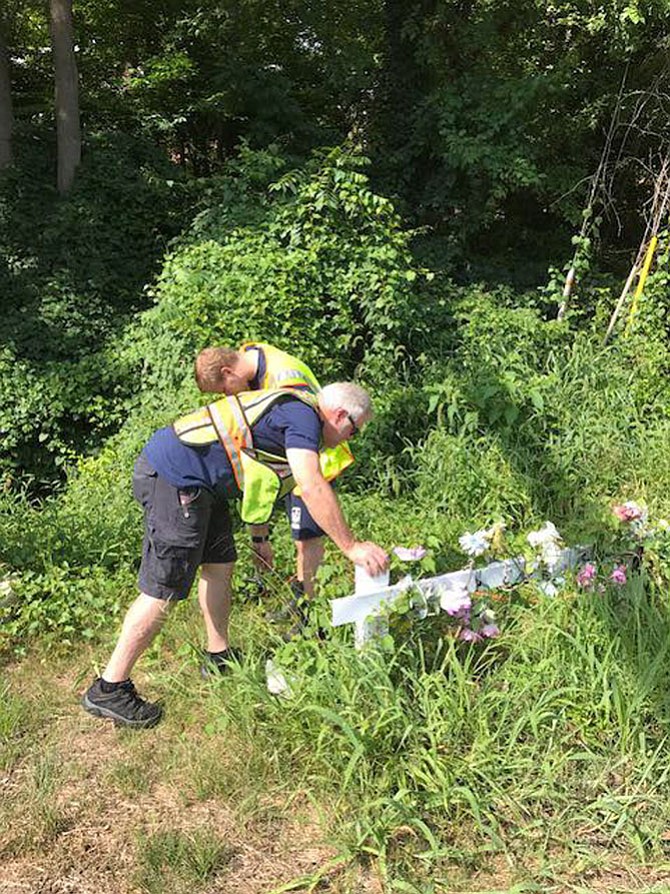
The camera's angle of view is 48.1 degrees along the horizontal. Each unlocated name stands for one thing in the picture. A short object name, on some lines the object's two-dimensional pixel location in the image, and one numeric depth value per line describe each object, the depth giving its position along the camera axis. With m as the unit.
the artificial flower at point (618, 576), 2.97
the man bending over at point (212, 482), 2.63
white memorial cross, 2.66
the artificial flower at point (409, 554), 2.86
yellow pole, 6.64
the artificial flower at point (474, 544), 3.00
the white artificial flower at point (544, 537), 3.06
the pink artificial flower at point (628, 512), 3.24
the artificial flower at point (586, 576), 2.96
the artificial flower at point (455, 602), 2.74
